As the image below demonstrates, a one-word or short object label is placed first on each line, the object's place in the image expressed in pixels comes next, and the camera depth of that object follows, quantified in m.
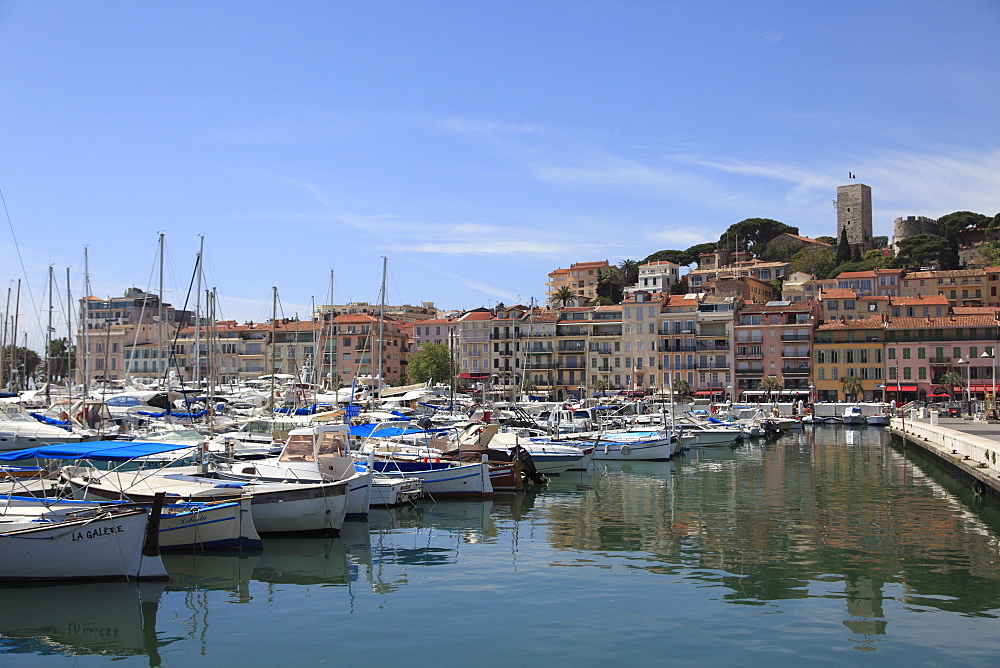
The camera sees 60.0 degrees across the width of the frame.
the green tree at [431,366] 99.19
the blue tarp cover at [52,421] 41.91
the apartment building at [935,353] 85.62
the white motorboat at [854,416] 79.50
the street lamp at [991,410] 56.05
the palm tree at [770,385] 91.69
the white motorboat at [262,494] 21.23
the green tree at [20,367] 73.14
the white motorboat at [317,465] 24.45
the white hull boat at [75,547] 16.75
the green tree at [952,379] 83.06
